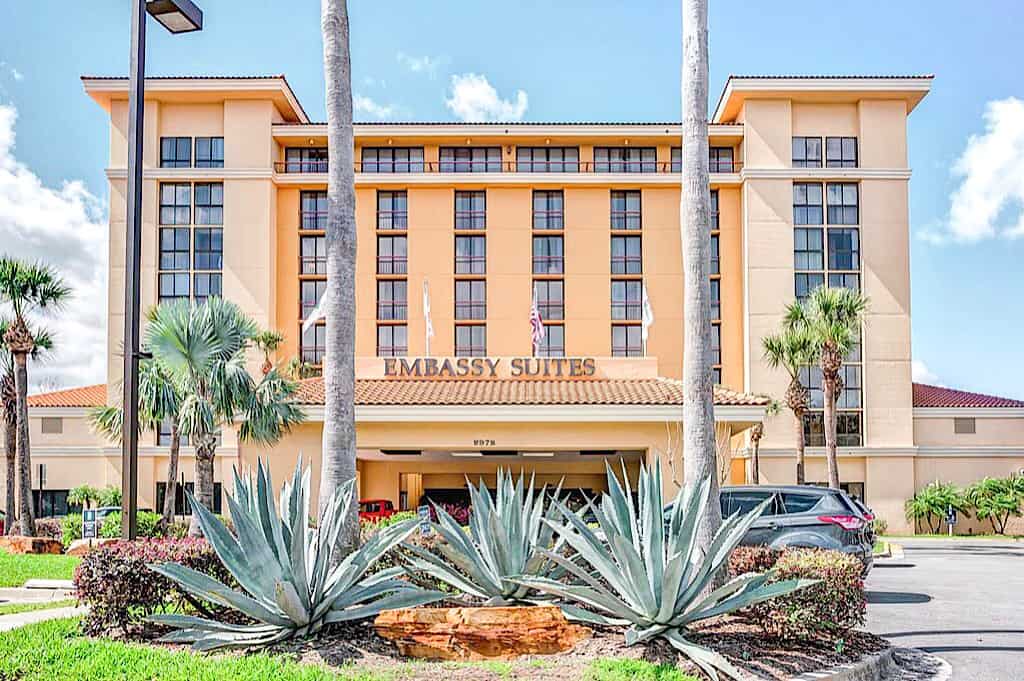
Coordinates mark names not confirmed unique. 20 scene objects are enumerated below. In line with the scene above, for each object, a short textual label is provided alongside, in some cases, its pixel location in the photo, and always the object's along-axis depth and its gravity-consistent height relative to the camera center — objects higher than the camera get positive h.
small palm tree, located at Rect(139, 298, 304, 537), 23.55 +0.11
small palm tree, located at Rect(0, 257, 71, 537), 29.36 +1.55
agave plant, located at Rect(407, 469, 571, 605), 11.64 -1.79
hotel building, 51.62 +6.85
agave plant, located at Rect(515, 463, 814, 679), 9.91 -1.76
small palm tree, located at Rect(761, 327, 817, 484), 40.12 +0.87
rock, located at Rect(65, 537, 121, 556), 24.98 -3.75
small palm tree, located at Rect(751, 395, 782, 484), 47.56 -2.58
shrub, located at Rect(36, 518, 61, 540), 31.45 -4.19
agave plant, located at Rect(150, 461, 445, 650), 10.11 -1.79
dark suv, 17.55 -2.21
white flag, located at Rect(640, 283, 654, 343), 42.59 +2.51
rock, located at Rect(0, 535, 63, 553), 27.11 -3.95
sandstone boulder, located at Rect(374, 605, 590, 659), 10.32 -2.33
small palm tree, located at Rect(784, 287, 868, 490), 38.78 +1.68
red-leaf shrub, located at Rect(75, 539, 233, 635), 10.91 -2.00
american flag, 40.00 +1.92
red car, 34.94 -3.93
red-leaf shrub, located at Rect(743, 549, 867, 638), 10.62 -2.13
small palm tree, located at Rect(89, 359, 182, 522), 25.59 -0.32
